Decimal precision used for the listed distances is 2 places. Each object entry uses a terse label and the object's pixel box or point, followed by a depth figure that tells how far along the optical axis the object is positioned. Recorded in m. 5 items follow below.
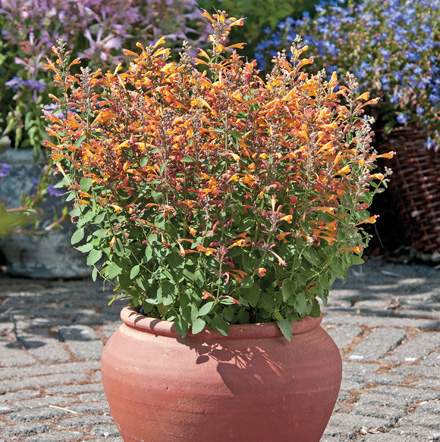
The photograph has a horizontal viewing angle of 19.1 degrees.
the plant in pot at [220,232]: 3.31
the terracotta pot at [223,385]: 3.34
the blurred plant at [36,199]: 7.59
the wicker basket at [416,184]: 8.86
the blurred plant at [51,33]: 8.03
